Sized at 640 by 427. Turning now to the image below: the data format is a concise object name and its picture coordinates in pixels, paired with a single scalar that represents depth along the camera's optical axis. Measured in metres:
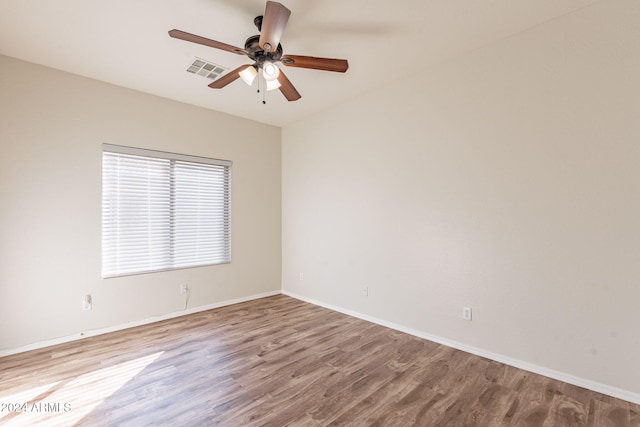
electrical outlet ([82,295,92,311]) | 3.14
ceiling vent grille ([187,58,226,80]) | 2.91
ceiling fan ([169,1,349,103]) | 1.85
